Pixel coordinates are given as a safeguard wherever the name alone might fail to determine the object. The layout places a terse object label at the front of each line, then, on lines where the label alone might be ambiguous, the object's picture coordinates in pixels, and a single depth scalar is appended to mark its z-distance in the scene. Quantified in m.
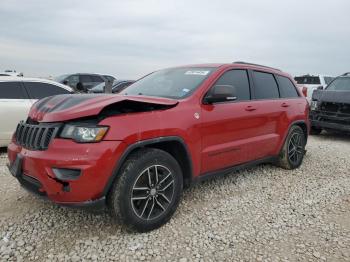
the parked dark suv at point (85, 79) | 16.05
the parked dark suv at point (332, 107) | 8.43
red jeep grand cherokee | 2.96
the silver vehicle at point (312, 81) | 15.19
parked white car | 6.38
